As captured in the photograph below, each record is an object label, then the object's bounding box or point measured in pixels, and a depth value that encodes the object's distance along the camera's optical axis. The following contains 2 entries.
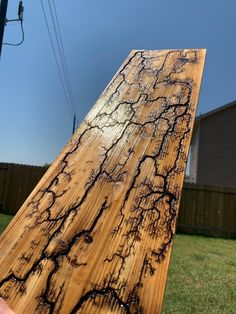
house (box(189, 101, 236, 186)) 11.29
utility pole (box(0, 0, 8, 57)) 5.42
